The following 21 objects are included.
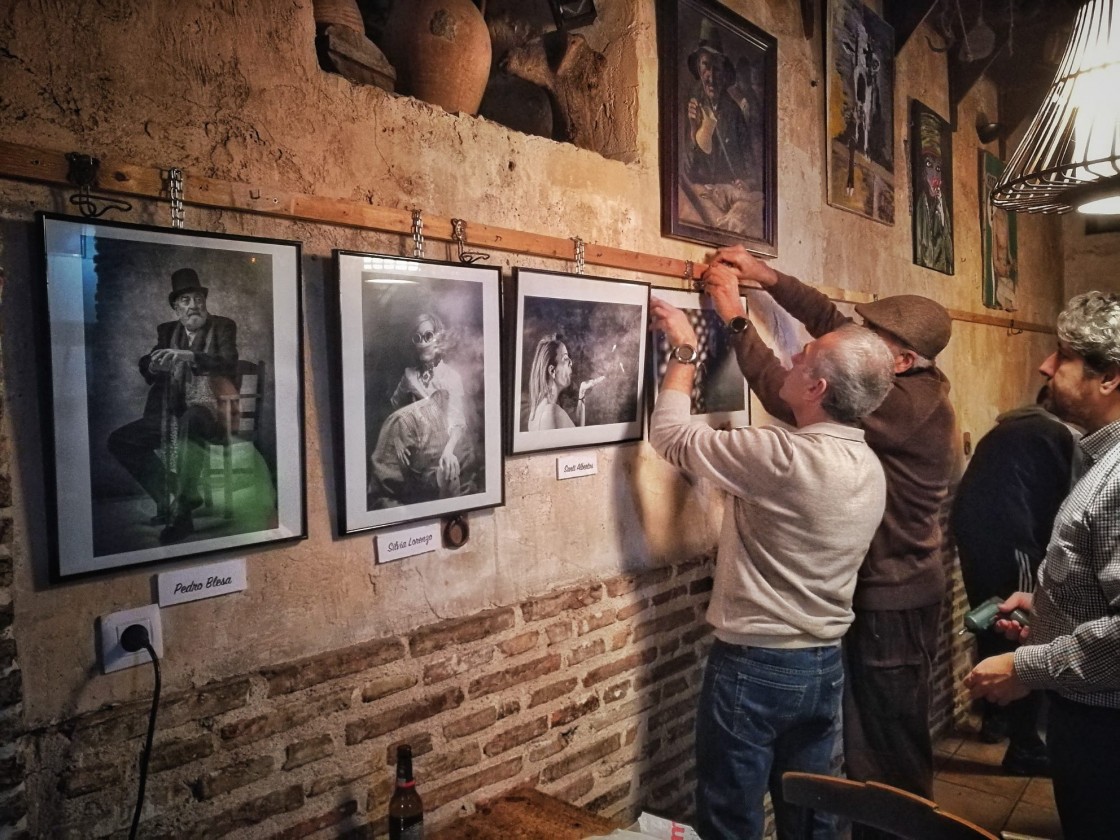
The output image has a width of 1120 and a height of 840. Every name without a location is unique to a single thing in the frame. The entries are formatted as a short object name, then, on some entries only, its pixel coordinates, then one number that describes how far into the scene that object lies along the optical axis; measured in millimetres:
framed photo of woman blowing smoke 2244
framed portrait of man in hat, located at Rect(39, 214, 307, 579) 1396
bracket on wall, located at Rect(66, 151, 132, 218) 1404
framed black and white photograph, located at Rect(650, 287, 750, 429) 2730
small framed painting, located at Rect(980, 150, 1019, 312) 5566
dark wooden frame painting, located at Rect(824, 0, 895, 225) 3764
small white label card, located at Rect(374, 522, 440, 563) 1924
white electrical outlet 1479
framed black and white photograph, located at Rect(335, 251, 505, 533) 1812
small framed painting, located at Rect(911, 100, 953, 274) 4586
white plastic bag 1907
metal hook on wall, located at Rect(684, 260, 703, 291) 2811
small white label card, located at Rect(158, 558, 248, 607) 1556
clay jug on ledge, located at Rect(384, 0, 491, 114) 2180
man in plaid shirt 1910
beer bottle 1775
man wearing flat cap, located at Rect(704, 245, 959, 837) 2799
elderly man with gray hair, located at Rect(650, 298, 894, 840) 2270
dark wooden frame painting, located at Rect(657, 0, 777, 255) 2770
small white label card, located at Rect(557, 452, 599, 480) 2404
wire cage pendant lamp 1570
